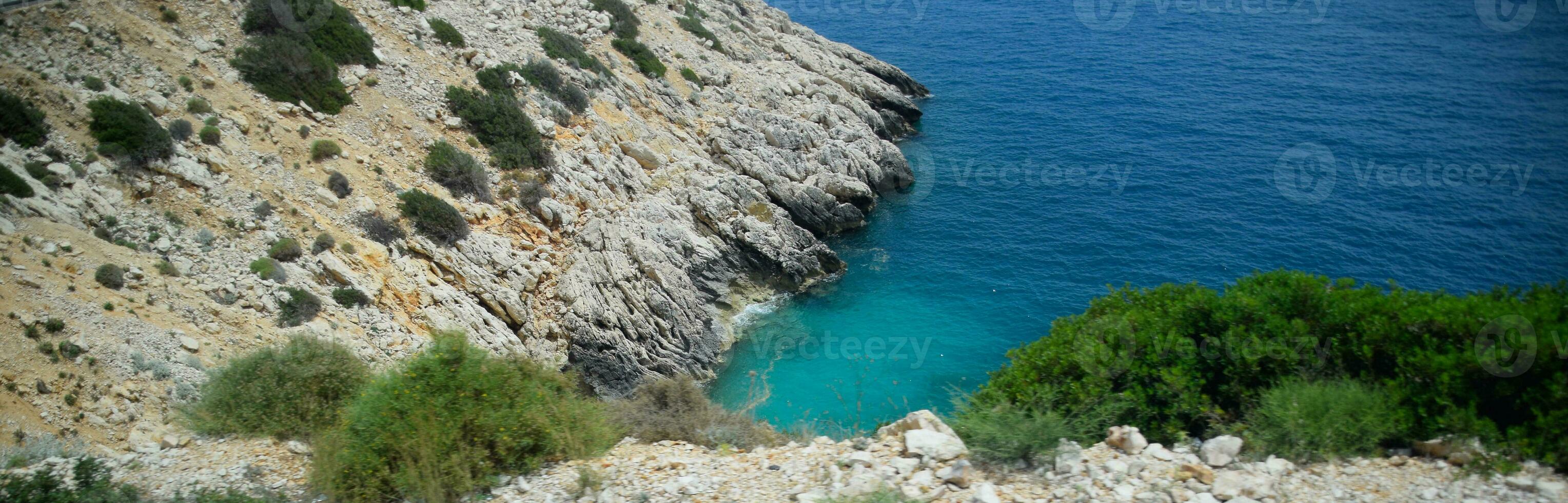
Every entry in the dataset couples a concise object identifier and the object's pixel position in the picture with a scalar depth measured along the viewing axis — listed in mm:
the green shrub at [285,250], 22766
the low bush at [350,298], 22875
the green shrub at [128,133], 22344
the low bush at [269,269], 21922
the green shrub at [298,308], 21219
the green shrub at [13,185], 19562
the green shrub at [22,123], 21125
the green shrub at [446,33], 35031
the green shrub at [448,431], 11547
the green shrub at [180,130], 23922
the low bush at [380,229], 25578
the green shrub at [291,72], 28156
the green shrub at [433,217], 26781
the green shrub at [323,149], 26766
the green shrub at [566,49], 38312
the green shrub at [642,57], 42250
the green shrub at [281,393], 14312
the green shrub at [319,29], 30156
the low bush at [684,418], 14203
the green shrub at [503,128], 31453
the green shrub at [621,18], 44000
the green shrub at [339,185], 26031
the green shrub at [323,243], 23734
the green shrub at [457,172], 29078
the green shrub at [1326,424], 10891
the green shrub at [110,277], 18812
